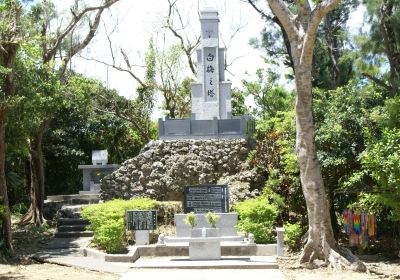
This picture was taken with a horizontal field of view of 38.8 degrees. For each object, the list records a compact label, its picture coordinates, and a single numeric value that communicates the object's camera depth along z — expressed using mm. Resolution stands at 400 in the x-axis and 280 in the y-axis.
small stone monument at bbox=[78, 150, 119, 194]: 25141
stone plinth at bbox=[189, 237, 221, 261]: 13578
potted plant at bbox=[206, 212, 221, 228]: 14039
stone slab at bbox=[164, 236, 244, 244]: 14172
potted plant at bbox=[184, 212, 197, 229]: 13992
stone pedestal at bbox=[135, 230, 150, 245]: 15133
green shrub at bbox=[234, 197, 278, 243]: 14914
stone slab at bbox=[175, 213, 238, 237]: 15242
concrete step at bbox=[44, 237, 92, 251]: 16406
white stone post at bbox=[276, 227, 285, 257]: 14062
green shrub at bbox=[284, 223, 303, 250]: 15016
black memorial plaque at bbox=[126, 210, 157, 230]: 14992
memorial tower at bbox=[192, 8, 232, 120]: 22156
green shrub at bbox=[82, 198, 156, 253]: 14273
